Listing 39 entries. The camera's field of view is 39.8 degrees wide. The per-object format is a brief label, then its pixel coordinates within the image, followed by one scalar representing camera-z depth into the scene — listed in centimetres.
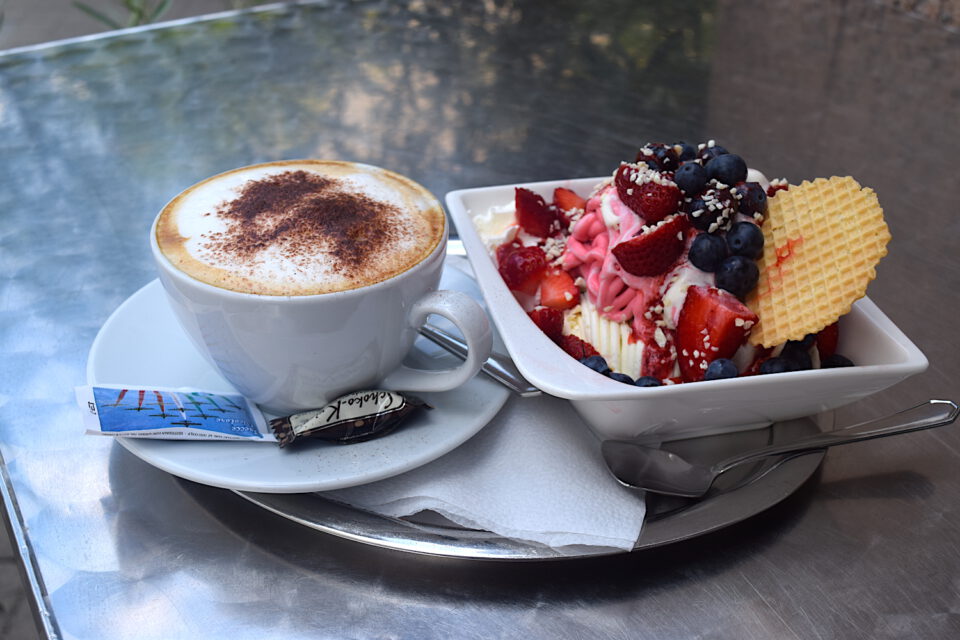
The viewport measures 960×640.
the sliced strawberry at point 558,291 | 52
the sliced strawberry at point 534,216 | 56
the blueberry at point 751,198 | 51
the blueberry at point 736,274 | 49
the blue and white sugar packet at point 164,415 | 44
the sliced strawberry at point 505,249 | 54
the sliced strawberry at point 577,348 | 49
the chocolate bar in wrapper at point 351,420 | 45
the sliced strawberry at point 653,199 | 51
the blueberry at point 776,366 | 47
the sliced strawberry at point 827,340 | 49
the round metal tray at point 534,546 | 42
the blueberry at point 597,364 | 47
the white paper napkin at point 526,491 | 42
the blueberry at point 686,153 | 54
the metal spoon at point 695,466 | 44
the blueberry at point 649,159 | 53
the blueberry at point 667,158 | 53
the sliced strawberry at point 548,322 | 51
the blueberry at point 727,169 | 51
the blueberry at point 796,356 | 48
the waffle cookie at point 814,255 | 47
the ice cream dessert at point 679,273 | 48
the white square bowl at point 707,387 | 44
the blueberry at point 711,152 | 52
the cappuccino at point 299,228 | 44
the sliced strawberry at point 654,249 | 50
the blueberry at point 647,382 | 46
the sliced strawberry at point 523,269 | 53
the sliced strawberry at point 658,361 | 49
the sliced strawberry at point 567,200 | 57
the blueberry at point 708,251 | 49
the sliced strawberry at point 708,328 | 47
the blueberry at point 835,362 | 48
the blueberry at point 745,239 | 50
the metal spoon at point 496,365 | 48
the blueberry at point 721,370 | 46
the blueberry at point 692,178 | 51
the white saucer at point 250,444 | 43
